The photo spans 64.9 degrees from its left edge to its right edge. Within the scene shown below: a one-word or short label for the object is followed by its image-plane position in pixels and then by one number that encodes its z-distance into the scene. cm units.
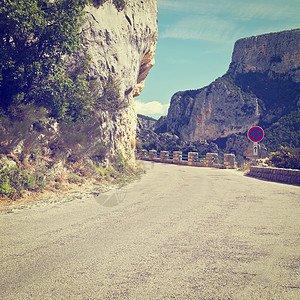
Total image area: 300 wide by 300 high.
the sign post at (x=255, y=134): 1426
